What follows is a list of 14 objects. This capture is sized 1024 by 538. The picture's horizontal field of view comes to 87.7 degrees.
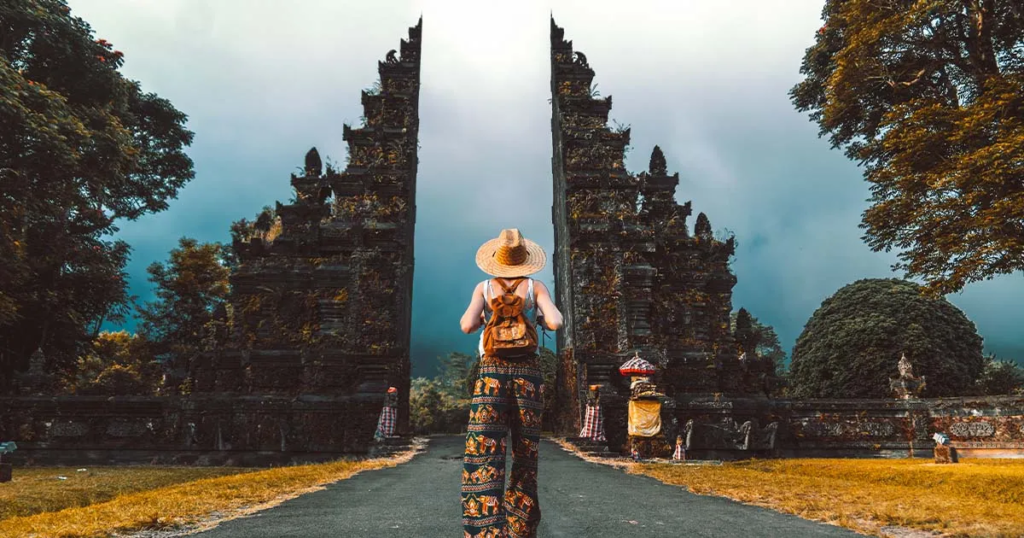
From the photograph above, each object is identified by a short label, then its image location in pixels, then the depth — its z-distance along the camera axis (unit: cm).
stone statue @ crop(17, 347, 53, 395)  1438
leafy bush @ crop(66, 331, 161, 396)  2162
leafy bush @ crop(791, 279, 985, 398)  2045
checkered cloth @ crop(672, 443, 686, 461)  1217
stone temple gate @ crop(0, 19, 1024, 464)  1348
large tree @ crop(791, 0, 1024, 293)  1102
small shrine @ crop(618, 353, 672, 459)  1200
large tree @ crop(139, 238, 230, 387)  2742
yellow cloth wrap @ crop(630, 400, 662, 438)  1199
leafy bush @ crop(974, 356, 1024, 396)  2116
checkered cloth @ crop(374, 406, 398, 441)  1372
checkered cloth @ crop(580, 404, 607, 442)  1357
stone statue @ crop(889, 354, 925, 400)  1398
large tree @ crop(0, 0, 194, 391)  1416
